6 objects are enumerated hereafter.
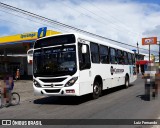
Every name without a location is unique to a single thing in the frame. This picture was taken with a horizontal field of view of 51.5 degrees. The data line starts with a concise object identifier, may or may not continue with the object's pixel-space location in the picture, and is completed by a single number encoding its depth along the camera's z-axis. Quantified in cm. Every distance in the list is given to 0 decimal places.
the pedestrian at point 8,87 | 742
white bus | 697
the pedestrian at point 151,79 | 720
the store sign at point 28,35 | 1800
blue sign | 1629
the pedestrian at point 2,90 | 733
